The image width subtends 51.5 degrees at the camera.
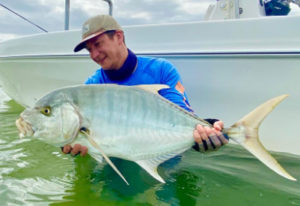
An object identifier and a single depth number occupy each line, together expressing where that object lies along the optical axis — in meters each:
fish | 1.62
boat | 2.40
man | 2.15
